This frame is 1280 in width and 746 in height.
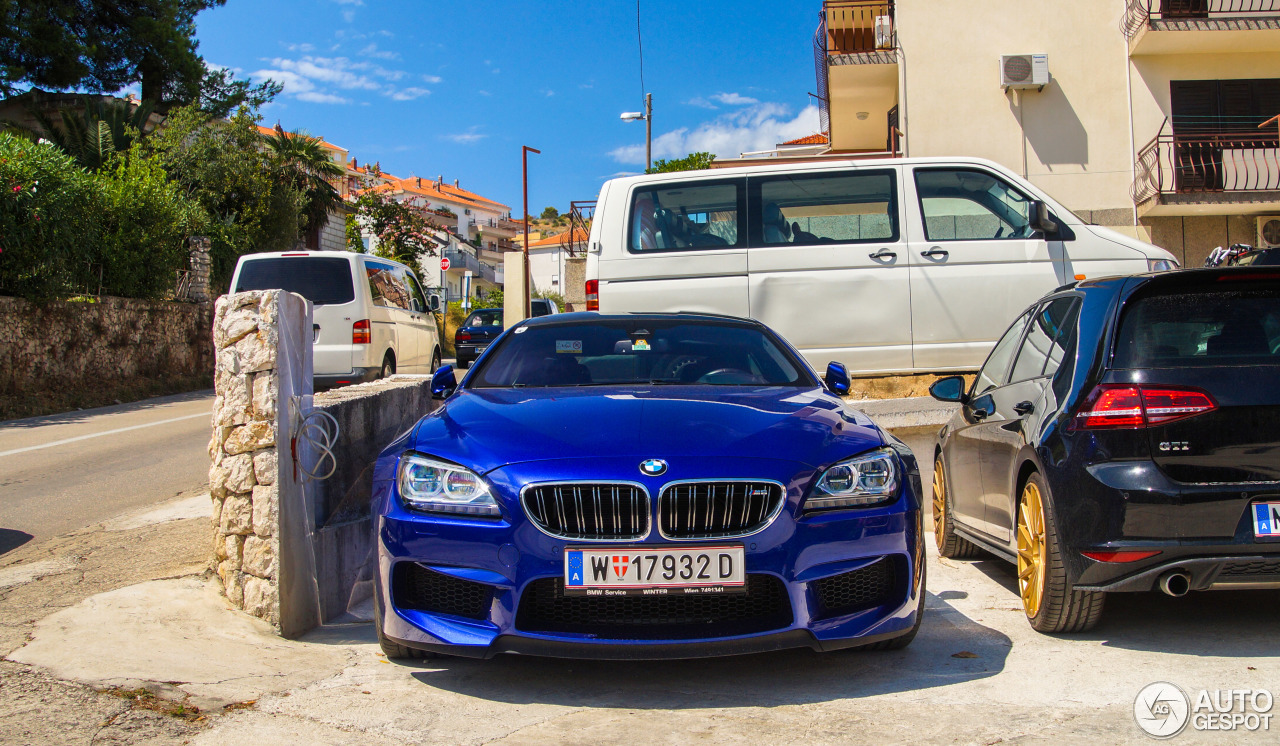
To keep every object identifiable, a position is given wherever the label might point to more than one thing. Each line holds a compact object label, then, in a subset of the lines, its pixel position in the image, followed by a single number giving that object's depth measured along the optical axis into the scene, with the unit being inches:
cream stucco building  681.6
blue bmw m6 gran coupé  130.3
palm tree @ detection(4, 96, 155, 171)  1034.1
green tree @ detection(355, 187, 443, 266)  1982.0
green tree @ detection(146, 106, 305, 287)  1044.5
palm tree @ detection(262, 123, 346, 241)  1364.4
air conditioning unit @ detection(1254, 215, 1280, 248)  709.9
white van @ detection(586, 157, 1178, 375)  316.2
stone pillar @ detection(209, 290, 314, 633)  171.0
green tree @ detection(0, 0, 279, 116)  1104.8
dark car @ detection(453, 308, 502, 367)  997.8
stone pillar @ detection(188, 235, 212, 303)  928.3
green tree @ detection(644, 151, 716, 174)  1405.6
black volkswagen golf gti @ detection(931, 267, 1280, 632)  144.3
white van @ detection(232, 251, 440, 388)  477.7
